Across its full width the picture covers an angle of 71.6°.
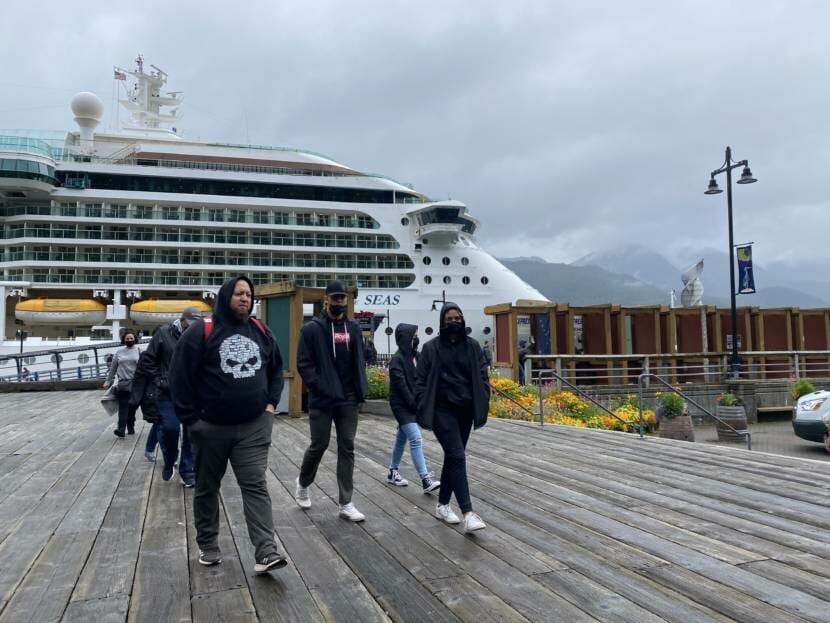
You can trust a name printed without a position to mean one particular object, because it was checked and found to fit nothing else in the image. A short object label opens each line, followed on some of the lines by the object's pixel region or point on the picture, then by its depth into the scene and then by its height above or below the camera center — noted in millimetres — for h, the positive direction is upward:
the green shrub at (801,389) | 14025 -1267
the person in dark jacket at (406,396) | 4980 -483
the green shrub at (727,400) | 12812 -1381
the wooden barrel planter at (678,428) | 10523 -1641
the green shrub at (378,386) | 10633 -824
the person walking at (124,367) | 7582 -296
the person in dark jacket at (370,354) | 11891 -257
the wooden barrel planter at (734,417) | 12117 -1669
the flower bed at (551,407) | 10578 -1304
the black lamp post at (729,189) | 16250 +4419
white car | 9914 -1395
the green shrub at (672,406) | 10617 -1237
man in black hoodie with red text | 4062 -241
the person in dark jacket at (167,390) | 5234 -430
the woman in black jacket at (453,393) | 3881 -353
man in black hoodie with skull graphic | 3119 -354
